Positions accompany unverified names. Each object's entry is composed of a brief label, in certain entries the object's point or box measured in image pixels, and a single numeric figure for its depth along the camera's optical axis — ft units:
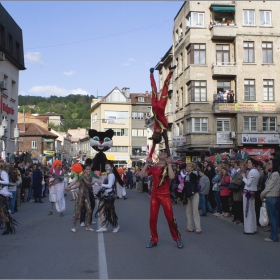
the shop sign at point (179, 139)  119.96
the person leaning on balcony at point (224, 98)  117.80
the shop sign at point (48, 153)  212.11
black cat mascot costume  60.13
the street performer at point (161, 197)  29.35
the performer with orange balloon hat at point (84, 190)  37.93
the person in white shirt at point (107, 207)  36.99
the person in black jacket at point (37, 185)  72.43
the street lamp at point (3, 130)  73.42
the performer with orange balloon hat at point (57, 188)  49.98
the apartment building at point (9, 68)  98.12
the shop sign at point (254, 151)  102.38
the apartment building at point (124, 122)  236.02
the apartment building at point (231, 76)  118.32
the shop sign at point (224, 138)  117.70
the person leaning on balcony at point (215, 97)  118.21
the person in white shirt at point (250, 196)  36.11
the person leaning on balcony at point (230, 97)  118.63
